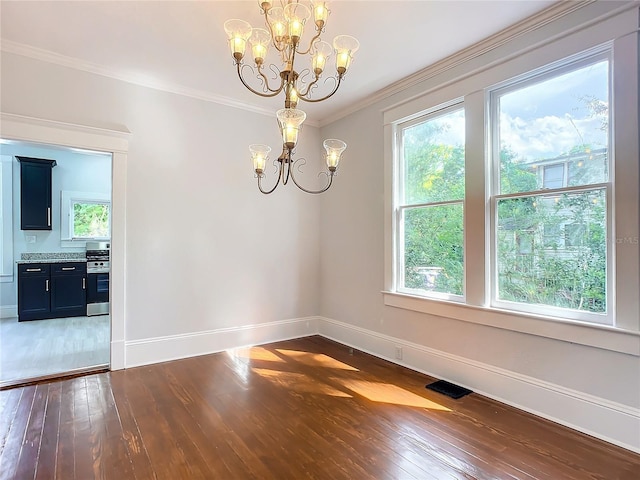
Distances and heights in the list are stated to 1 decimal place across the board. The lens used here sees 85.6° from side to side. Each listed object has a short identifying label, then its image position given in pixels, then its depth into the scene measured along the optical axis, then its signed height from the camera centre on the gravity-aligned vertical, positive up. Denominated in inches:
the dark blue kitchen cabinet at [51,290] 217.6 -30.5
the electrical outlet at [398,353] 144.0 -46.1
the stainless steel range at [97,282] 238.3 -27.0
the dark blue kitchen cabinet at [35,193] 227.1 +33.7
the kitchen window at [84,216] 247.0 +20.1
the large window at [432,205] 128.0 +15.0
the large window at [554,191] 93.4 +15.2
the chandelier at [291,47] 75.7 +45.3
